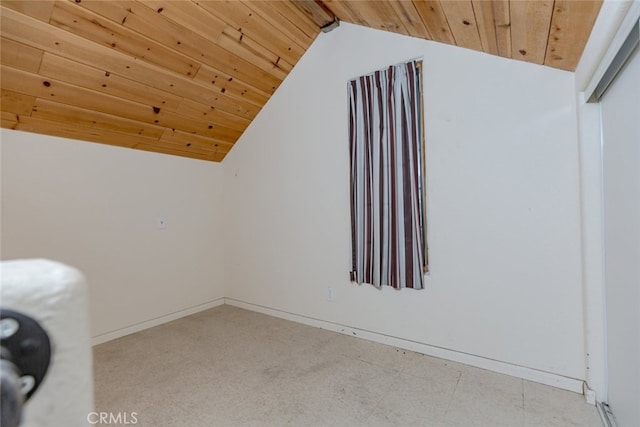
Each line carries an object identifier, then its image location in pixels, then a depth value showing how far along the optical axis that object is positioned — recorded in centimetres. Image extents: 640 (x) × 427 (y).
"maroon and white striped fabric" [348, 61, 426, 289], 221
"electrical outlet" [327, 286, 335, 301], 265
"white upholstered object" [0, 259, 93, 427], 23
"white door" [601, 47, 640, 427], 123
